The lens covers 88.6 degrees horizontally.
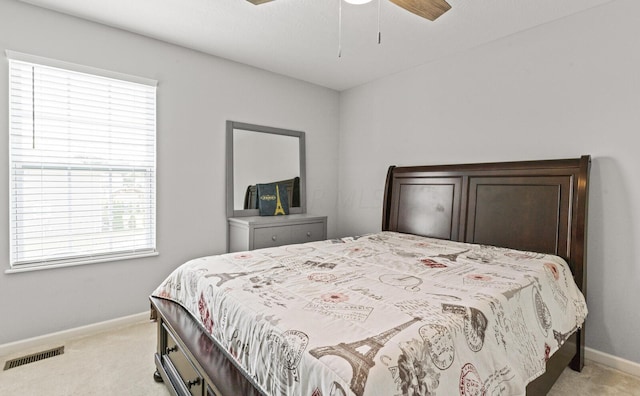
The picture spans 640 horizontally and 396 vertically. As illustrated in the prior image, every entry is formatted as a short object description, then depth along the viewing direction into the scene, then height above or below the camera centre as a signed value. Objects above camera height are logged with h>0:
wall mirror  3.37 +0.31
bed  1.03 -0.46
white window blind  2.34 +0.18
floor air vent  2.16 -1.17
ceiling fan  1.68 +1.00
